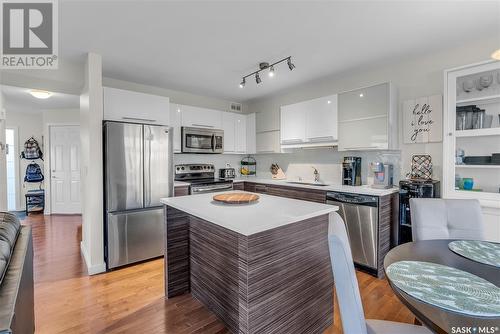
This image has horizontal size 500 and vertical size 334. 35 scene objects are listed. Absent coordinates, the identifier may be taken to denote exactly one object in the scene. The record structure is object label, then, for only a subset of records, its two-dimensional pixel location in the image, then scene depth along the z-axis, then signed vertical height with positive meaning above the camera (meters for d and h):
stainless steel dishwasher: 2.66 -0.70
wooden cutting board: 1.92 -0.29
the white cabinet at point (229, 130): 4.51 +0.62
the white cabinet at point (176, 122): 3.83 +0.67
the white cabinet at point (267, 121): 4.39 +0.80
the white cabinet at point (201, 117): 4.00 +0.79
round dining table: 0.77 -0.51
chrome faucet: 3.95 -0.21
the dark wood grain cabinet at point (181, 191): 3.50 -0.41
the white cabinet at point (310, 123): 3.45 +0.62
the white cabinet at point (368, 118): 2.88 +0.56
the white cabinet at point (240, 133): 4.69 +0.60
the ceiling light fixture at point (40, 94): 3.81 +1.12
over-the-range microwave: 3.92 +0.39
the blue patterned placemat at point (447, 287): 0.84 -0.50
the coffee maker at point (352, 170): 3.33 -0.11
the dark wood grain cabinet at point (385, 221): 2.64 -0.68
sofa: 0.79 -0.47
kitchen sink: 3.70 -0.33
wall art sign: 2.70 +0.50
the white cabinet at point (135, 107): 2.95 +0.74
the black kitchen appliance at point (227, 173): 4.72 -0.20
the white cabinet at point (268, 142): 4.36 +0.39
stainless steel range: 3.72 -0.28
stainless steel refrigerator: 2.82 -0.30
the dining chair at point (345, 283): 0.97 -0.50
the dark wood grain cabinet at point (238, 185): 4.21 -0.41
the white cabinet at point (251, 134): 4.76 +0.57
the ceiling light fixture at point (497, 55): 1.36 +0.61
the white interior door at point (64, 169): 5.68 -0.13
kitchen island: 1.44 -0.73
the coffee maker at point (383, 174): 3.05 -0.15
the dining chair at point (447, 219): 1.70 -0.41
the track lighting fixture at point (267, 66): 2.82 +1.21
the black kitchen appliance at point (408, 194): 2.53 -0.35
